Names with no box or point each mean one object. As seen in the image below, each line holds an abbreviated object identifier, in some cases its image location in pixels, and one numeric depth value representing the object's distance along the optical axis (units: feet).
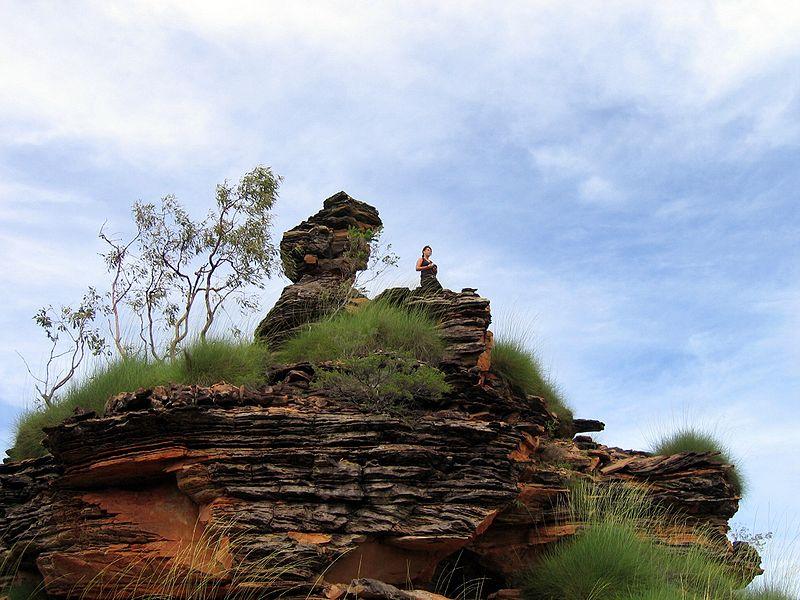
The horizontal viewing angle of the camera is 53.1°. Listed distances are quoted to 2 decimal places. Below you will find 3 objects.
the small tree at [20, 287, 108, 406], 66.23
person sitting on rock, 53.31
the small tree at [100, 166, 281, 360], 70.33
